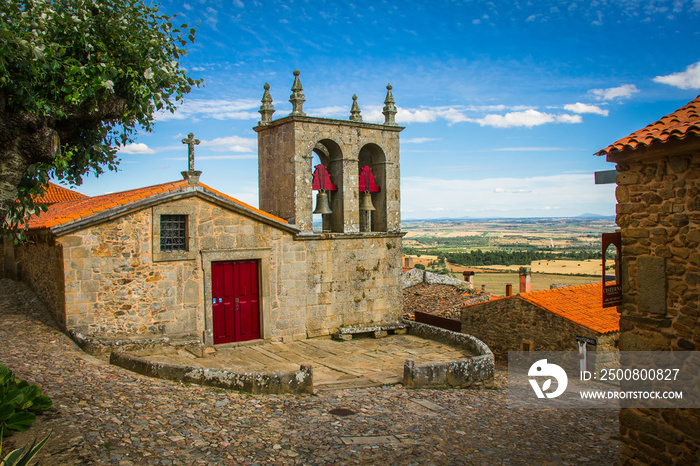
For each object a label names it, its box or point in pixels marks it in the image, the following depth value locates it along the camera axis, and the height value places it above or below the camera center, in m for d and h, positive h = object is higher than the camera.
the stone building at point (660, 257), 6.43 -0.48
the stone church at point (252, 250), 11.52 -0.58
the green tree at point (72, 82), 6.05 +1.81
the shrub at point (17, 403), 6.31 -2.18
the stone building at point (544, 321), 17.78 -3.54
